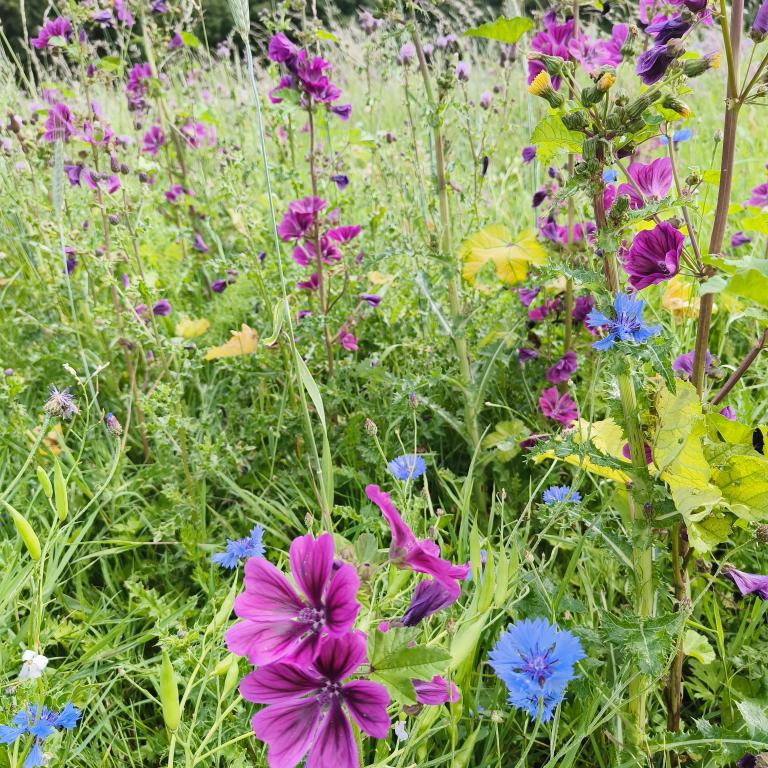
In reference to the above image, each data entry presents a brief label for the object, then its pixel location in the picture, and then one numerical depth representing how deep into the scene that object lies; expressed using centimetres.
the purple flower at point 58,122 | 80
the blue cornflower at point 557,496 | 50
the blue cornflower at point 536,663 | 38
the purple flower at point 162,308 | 81
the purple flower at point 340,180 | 93
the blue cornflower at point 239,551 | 52
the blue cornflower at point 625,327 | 41
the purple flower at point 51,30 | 91
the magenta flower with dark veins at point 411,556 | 33
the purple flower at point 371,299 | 82
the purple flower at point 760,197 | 83
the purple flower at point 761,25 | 43
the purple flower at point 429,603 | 35
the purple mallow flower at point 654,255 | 44
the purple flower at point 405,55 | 87
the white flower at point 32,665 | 42
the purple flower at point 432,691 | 35
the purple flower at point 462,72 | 90
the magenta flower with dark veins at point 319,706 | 31
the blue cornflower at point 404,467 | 54
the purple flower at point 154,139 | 114
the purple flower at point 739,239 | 87
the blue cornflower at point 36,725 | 40
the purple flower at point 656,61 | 42
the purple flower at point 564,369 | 73
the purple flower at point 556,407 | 70
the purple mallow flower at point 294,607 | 32
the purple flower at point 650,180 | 50
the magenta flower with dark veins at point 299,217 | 77
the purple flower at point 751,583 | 45
